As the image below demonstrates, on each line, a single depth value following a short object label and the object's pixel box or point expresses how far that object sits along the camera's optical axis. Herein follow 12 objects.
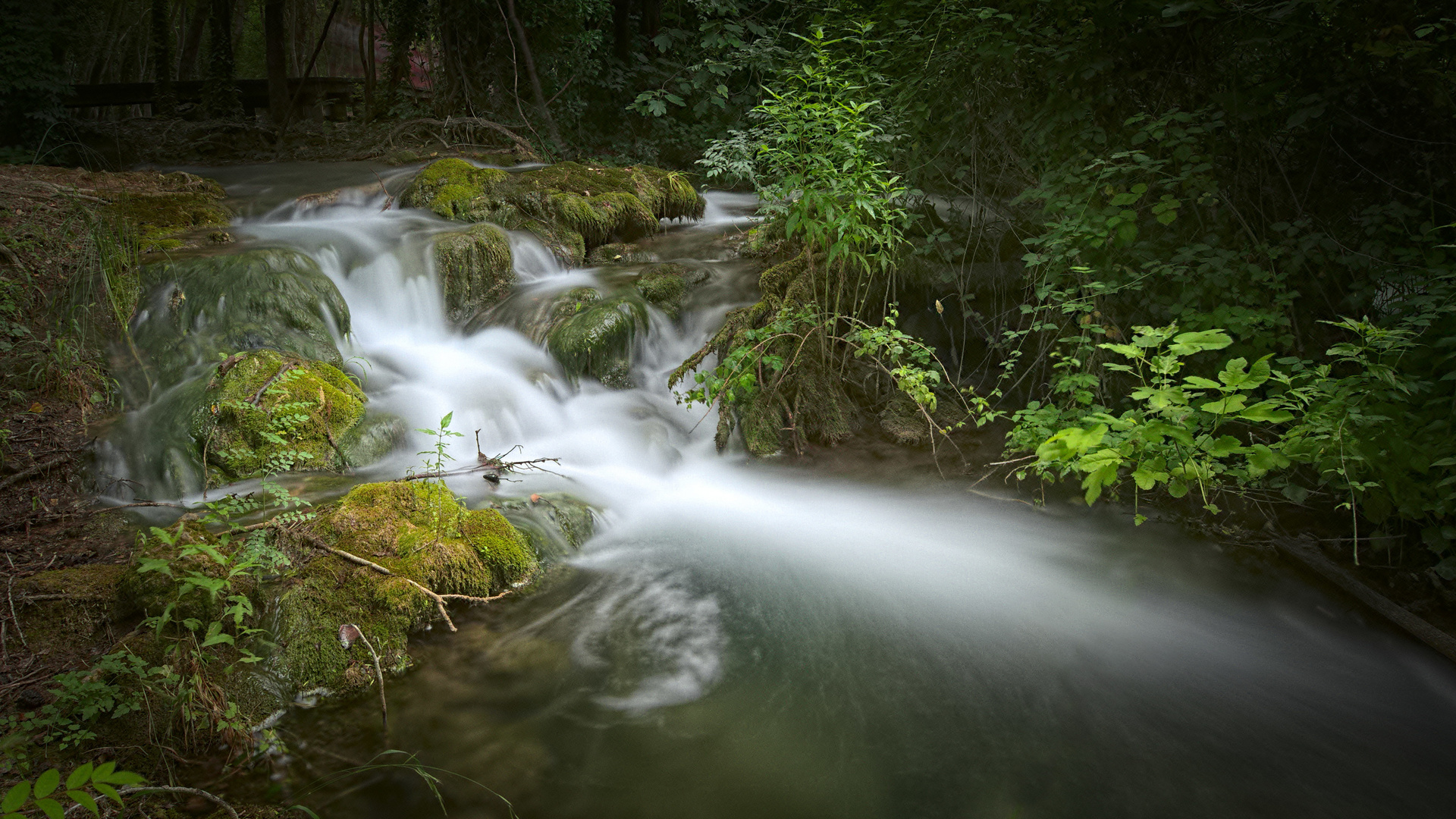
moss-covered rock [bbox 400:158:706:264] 7.96
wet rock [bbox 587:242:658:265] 8.10
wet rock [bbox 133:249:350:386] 5.01
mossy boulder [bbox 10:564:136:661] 2.84
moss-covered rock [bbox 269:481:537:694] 2.98
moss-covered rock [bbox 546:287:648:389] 6.14
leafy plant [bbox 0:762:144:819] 1.48
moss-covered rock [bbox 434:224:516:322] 6.89
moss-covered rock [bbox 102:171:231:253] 6.12
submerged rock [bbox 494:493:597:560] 4.11
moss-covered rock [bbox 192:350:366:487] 4.27
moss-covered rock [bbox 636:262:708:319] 6.76
